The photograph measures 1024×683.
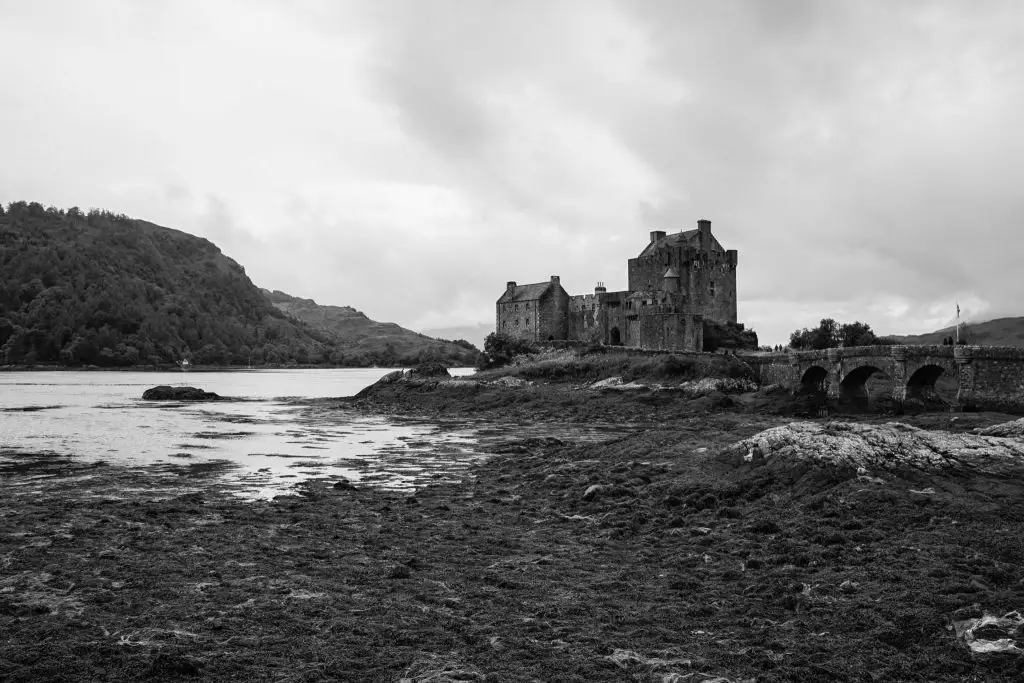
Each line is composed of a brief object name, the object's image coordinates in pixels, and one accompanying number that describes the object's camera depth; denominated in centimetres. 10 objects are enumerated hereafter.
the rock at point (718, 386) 5181
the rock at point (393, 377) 7425
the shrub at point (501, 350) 8369
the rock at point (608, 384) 5711
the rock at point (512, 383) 6328
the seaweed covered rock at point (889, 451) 1675
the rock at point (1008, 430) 2310
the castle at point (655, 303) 7462
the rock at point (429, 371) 7682
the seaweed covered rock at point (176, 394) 7494
